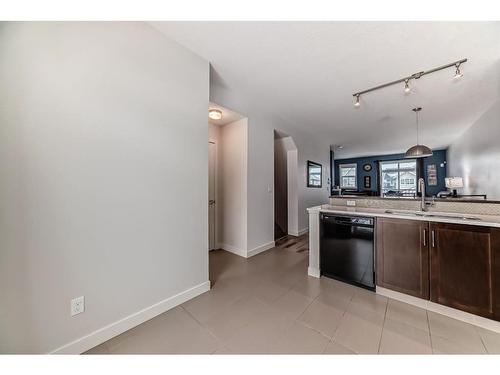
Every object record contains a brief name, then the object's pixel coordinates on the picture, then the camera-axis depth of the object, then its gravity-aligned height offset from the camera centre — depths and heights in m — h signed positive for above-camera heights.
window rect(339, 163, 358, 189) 9.51 +0.54
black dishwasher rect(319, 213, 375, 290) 2.06 -0.75
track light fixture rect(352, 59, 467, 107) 2.04 +1.38
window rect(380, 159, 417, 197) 8.19 +0.51
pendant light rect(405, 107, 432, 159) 3.41 +0.64
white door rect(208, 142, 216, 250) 3.41 -0.08
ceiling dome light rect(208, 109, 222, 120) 2.82 +1.15
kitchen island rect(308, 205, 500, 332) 1.48 -0.70
